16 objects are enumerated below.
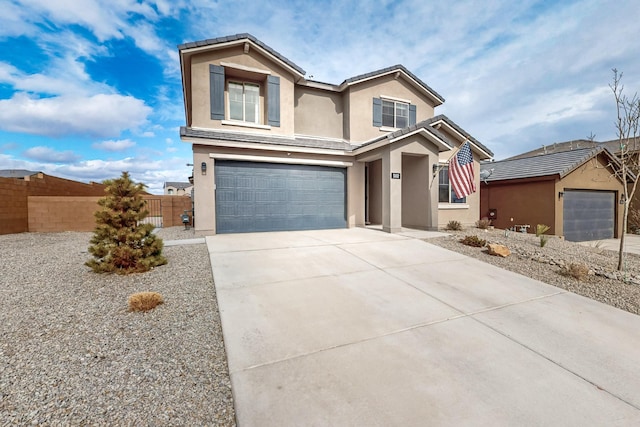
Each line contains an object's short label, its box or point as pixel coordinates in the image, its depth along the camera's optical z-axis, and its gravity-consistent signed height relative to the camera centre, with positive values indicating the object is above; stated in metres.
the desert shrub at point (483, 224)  11.81 -0.82
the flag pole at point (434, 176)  10.10 +1.17
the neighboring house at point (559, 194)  12.47 +0.58
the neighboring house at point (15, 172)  22.61 +3.42
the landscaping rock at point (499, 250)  6.49 -1.11
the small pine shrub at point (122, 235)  5.07 -0.50
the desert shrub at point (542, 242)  7.69 -1.07
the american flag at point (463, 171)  8.95 +1.18
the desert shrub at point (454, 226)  10.68 -0.80
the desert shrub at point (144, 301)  3.55 -1.25
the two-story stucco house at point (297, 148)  9.30 +2.23
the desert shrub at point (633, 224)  15.58 -1.19
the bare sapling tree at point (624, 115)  6.03 +2.05
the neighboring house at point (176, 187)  61.59 +5.22
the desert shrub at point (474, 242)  7.45 -1.02
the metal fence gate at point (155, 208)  16.59 +0.09
